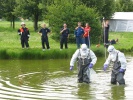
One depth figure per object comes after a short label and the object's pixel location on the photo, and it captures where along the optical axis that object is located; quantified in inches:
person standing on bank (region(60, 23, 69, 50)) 1211.3
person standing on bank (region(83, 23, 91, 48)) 1232.8
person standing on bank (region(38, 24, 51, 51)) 1160.8
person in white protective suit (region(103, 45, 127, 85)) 689.0
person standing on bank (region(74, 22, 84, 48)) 1210.1
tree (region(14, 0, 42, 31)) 2349.9
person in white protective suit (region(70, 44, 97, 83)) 713.6
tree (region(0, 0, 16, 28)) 2576.3
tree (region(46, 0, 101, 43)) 1494.8
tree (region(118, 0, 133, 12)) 3575.1
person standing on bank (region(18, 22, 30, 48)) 1152.2
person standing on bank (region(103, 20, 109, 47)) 1314.2
